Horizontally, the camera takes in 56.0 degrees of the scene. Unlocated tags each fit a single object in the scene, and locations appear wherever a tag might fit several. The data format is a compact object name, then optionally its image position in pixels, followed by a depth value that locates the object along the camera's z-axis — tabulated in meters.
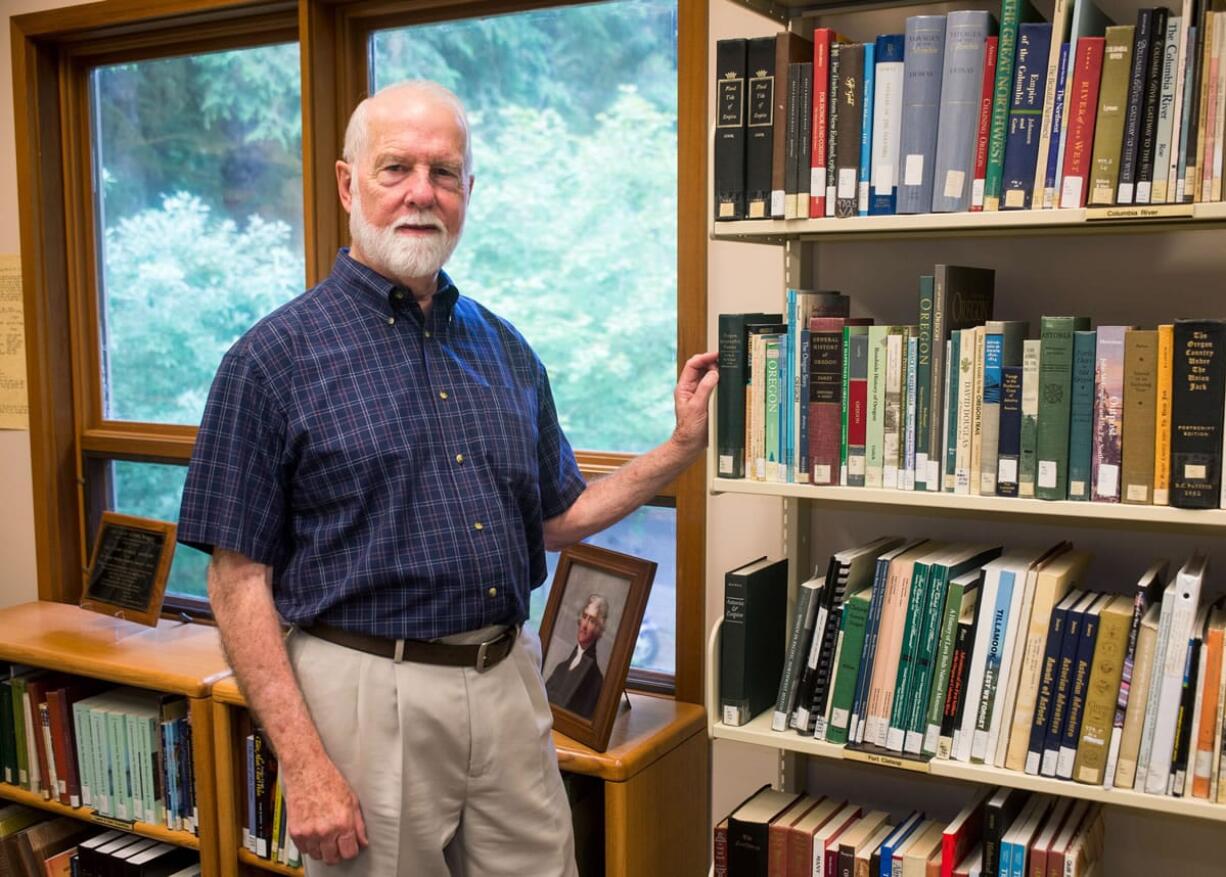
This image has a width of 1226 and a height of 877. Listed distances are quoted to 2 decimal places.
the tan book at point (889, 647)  1.67
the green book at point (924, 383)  1.60
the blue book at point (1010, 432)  1.55
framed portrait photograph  2.03
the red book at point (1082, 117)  1.48
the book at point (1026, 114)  1.51
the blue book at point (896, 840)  1.72
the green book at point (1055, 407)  1.51
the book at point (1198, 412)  1.43
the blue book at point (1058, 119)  1.49
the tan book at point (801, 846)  1.78
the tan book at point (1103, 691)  1.53
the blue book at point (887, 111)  1.59
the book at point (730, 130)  1.69
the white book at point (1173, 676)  1.48
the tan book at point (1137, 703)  1.51
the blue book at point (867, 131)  1.61
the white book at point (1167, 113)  1.44
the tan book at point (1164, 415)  1.46
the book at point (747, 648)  1.77
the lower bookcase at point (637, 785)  1.98
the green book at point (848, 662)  1.70
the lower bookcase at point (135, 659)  2.44
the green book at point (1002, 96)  1.52
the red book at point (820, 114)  1.62
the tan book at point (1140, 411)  1.47
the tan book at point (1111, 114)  1.46
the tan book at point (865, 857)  1.73
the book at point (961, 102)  1.54
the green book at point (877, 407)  1.64
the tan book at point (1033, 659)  1.58
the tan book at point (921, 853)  1.70
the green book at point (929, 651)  1.65
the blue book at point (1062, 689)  1.55
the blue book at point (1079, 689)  1.54
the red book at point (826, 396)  1.67
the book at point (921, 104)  1.57
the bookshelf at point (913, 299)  1.55
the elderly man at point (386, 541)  1.61
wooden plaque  2.71
